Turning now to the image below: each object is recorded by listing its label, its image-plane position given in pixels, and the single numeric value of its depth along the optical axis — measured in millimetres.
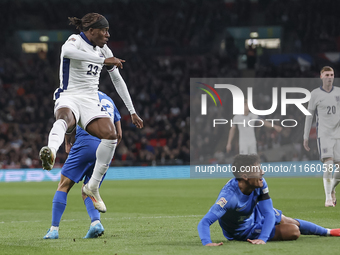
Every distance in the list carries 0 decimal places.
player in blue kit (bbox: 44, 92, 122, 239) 12829
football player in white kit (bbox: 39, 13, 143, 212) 11719
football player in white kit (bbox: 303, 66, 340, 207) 20219
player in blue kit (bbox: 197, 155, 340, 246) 10266
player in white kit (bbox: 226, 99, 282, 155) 27203
